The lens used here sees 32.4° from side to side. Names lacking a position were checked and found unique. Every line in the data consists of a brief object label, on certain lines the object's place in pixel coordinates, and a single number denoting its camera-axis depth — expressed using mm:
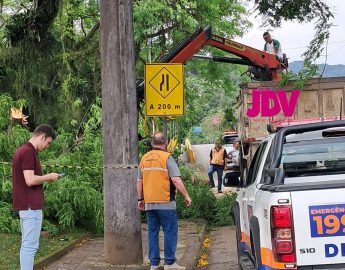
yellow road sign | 8953
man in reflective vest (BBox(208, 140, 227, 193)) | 20188
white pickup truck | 4234
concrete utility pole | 8086
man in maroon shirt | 6324
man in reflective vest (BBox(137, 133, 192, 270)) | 7500
